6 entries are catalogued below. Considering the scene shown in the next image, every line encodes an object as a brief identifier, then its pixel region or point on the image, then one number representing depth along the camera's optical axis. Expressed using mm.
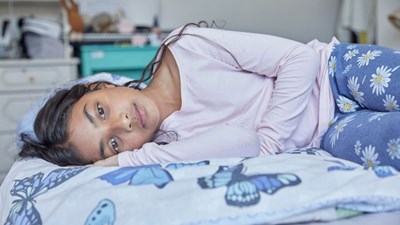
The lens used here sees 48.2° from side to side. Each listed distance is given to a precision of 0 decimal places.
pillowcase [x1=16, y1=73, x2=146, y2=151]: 1153
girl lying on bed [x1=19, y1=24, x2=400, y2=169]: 916
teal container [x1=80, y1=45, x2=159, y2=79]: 2418
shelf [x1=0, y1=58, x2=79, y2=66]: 2277
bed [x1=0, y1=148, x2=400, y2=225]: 543
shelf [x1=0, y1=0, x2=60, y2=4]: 2620
